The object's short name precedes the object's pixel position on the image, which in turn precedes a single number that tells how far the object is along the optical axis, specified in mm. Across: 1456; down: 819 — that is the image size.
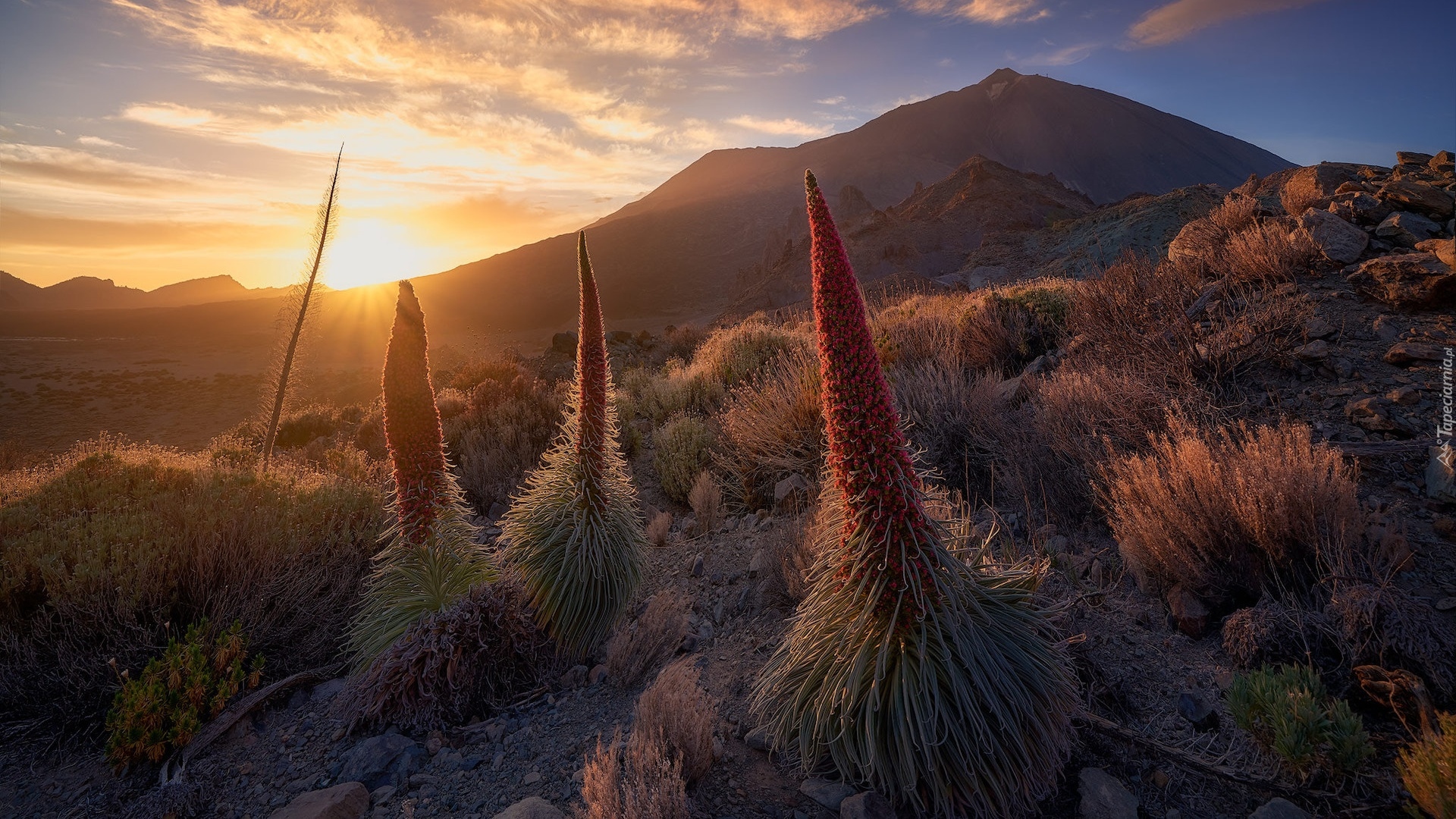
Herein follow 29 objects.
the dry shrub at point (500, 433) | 6805
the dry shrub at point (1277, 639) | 2627
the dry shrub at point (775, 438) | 5477
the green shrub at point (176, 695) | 2799
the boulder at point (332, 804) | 2346
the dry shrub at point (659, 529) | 5234
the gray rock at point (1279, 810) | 1974
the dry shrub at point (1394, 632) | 2359
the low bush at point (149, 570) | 3230
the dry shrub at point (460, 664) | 2961
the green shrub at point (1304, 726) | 2029
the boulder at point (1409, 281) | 4711
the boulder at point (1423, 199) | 6145
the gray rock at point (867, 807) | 2027
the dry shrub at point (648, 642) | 3277
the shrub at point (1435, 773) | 1693
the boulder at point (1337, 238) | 5578
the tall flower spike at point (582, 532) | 3365
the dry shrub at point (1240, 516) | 2949
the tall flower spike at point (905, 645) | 1867
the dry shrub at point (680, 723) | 2338
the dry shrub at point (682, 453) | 6254
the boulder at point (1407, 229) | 5766
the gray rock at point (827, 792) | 2156
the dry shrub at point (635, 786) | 1969
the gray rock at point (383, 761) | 2654
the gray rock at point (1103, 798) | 2074
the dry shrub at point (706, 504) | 5398
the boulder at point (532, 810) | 2148
